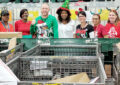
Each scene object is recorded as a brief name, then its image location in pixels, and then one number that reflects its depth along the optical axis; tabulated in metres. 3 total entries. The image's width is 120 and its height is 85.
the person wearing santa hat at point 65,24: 3.79
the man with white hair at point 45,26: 3.56
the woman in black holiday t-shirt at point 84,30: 3.66
